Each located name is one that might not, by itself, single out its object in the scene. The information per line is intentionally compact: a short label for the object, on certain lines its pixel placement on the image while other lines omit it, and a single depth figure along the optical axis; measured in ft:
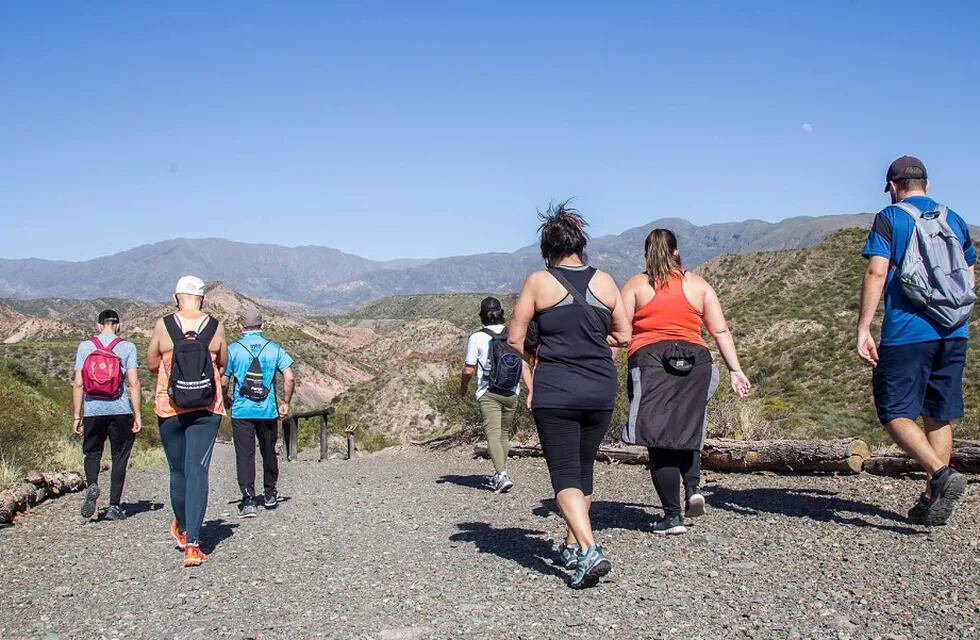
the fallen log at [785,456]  25.25
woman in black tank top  15.65
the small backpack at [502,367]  26.48
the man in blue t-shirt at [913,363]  17.93
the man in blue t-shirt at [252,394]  26.14
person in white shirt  27.07
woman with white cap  19.98
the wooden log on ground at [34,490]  27.29
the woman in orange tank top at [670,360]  18.35
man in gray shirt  26.27
